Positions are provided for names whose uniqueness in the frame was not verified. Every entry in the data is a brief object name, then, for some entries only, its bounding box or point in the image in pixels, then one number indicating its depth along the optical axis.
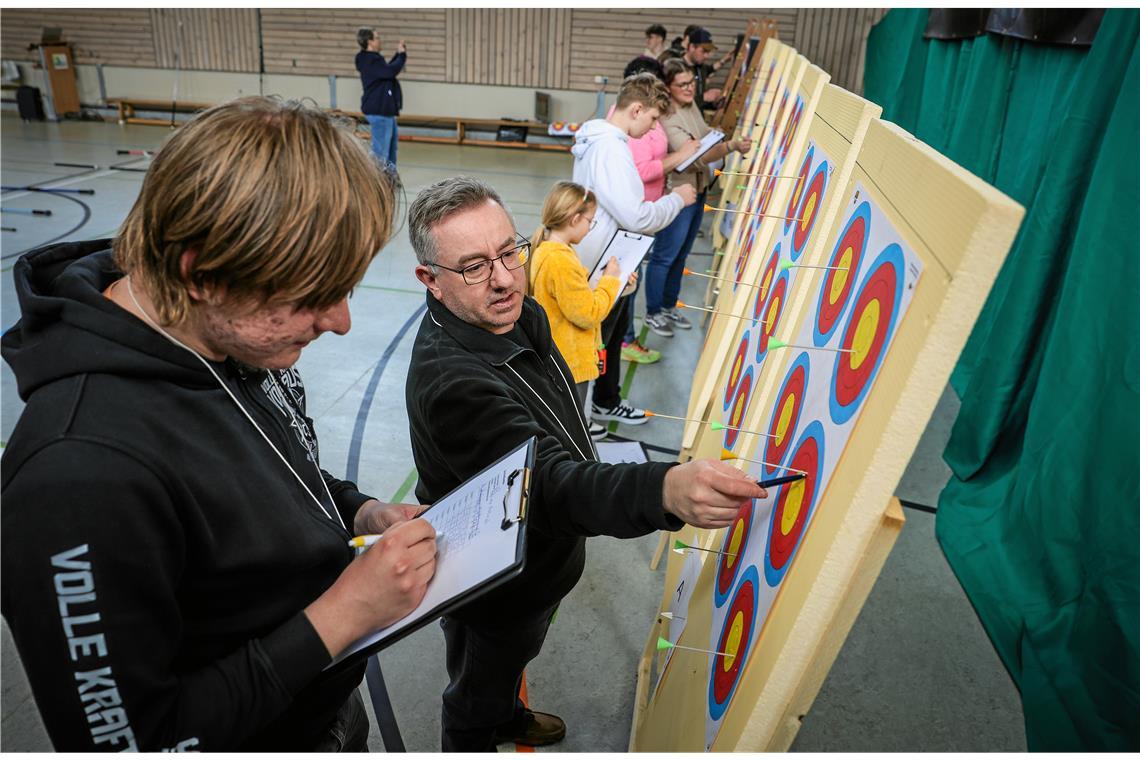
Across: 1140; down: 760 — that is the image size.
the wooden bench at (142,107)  11.08
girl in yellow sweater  2.40
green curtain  1.84
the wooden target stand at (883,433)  0.57
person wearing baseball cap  5.71
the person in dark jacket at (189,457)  0.65
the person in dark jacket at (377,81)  7.54
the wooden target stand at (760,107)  3.59
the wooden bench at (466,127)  10.70
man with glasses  1.12
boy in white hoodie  3.00
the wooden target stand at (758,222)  1.97
